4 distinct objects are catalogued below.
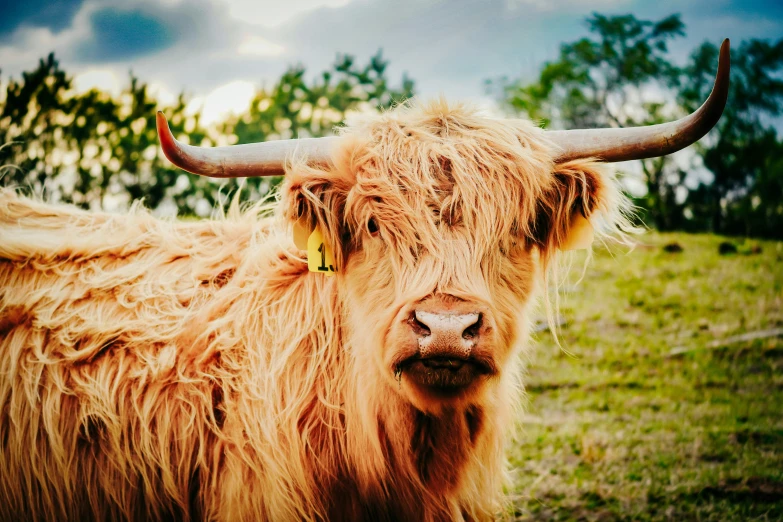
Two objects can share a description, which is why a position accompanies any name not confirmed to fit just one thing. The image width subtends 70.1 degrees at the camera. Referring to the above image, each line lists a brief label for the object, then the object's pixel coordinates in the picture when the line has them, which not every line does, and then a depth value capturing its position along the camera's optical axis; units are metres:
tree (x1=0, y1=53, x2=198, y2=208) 10.83
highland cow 2.04
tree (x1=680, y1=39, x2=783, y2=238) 13.23
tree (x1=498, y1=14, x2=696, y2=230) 18.45
